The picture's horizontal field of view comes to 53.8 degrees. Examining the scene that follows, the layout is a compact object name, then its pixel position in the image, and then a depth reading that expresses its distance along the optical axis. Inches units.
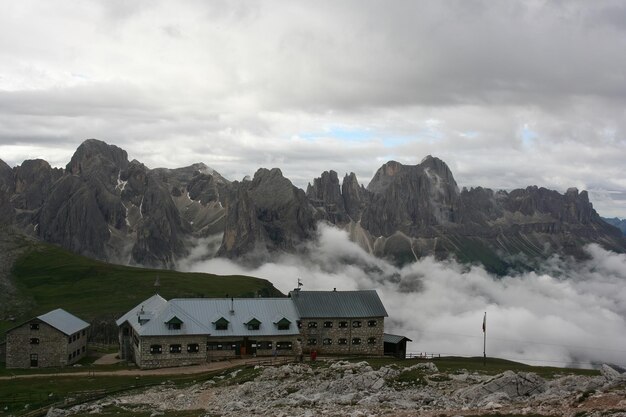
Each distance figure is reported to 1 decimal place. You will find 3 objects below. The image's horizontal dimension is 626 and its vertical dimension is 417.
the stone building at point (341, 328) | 4018.2
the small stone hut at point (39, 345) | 3742.6
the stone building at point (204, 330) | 3582.7
